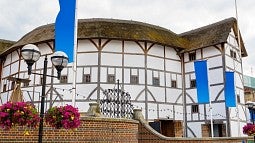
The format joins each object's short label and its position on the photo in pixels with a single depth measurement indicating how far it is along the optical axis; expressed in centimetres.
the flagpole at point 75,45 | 1266
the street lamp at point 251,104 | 1632
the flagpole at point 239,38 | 2574
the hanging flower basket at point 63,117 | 708
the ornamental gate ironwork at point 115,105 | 1242
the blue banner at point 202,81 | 2103
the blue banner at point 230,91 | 2184
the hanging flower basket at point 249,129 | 1528
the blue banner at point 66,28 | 1301
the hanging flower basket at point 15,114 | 652
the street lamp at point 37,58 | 671
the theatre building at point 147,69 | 2361
